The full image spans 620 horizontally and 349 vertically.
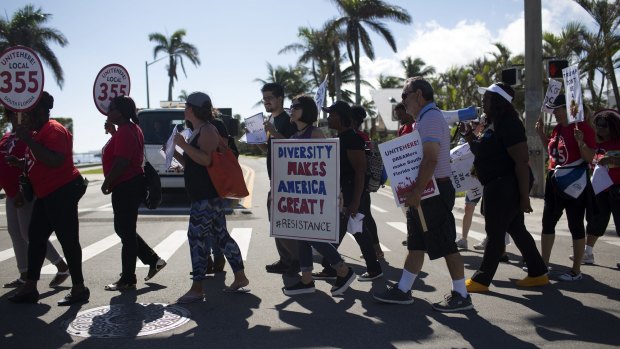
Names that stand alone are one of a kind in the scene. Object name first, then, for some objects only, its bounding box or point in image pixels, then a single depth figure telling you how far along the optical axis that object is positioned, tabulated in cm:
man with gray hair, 484
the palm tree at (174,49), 5125
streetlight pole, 4259
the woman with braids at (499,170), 512
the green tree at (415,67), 6500
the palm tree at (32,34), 3519
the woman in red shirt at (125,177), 553
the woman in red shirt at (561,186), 605
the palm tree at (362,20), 3466
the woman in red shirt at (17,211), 580
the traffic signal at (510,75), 1139
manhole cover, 443
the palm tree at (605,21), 2342
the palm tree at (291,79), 6419
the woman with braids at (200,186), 528
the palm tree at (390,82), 7112
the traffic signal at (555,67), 1102
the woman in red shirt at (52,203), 521
